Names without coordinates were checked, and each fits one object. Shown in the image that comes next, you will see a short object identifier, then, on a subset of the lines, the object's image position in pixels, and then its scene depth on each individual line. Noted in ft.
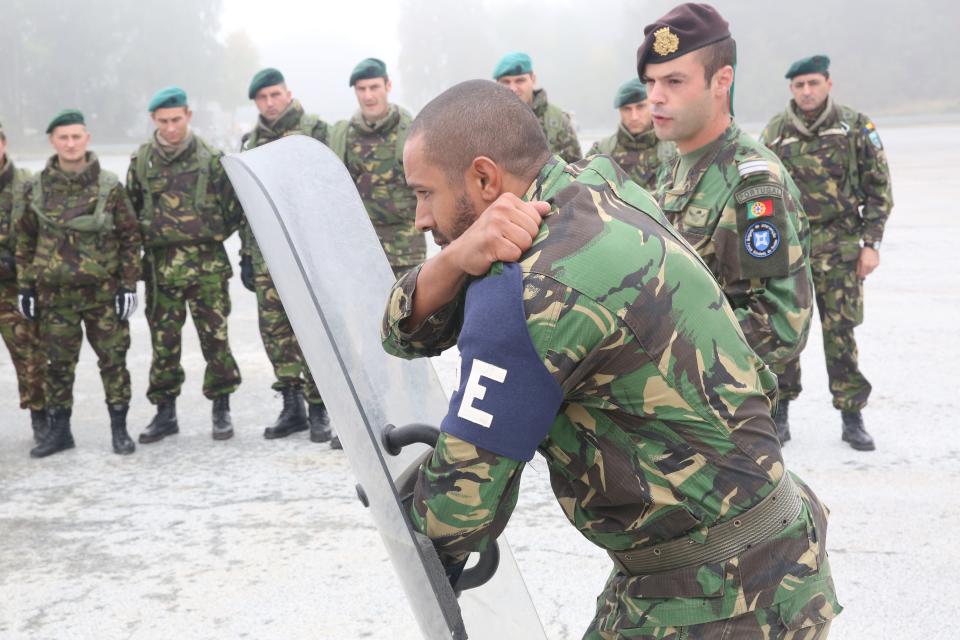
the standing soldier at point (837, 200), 16.80
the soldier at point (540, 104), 21.86
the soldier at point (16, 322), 18.42
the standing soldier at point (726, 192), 8.67
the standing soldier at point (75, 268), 17.93
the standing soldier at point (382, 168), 19.56
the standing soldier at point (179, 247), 18.67
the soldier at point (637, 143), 21.40
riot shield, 4.89
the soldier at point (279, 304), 18.61
